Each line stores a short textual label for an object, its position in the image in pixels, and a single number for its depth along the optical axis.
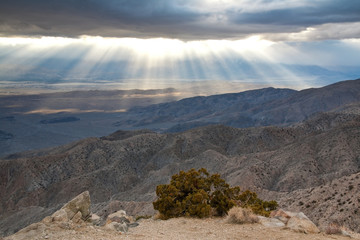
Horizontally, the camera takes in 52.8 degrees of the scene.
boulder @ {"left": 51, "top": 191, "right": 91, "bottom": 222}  19.74
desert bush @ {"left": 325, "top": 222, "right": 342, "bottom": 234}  18.88
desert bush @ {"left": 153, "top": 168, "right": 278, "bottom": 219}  24.17
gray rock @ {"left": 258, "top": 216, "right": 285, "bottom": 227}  20.16
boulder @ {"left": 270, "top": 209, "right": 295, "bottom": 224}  21.27
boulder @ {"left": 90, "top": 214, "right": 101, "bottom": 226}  22.49
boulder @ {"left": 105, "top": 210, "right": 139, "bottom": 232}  19.19
